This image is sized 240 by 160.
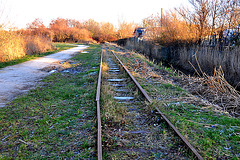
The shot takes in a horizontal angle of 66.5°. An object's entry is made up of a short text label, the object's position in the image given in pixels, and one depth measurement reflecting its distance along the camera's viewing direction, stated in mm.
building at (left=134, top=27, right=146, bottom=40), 49353
